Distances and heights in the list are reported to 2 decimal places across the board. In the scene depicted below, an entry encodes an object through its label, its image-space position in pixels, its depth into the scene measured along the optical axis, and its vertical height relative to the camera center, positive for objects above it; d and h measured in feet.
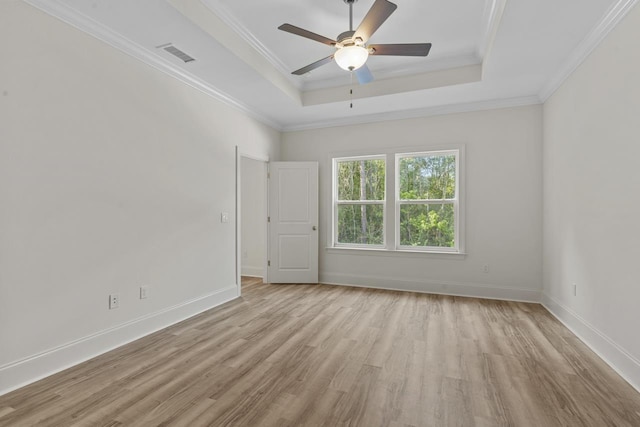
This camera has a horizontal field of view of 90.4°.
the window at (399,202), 15.72 +0.64
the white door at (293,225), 17.58 -0.64
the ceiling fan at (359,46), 7.66 +4.43
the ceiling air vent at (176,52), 9.70 +5.10
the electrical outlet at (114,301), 9.19 -2.58
